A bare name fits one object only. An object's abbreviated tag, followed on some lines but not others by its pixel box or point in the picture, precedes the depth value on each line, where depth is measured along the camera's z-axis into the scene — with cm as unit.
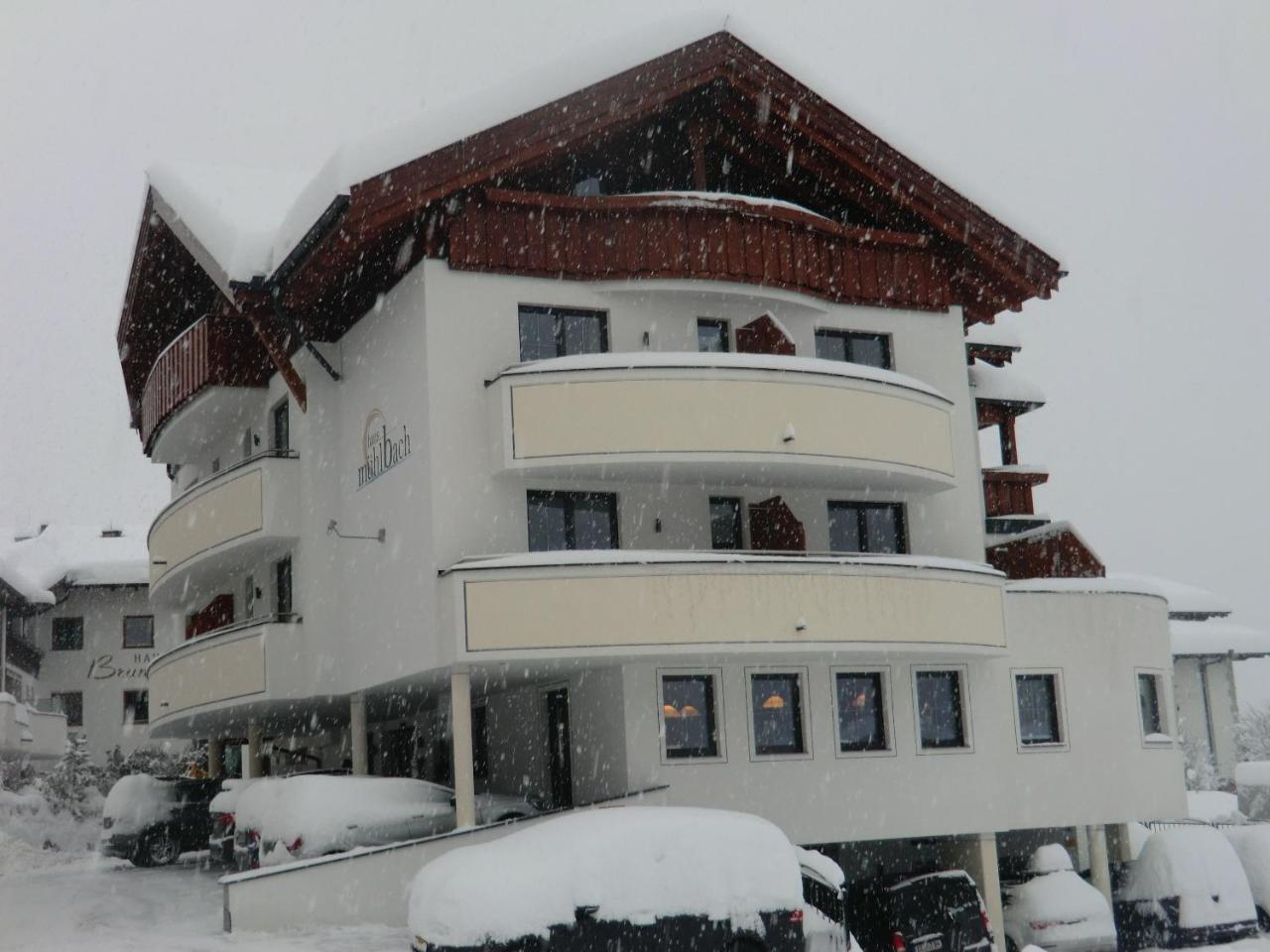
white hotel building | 2138
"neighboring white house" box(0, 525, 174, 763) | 5619
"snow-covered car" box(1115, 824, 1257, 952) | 2378
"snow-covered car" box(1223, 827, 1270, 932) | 2553
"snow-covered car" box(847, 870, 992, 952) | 1958
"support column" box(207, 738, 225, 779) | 3575
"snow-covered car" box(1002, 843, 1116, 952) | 2288
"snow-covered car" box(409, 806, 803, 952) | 1393
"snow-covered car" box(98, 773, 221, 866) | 2938
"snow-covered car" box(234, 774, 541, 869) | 2059
